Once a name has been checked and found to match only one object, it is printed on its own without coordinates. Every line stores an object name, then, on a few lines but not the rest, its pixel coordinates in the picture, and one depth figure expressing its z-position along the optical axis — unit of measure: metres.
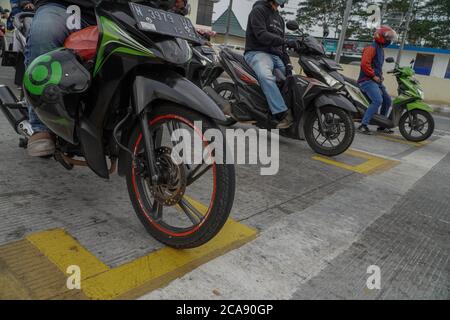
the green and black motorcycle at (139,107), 1.92
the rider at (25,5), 3.15
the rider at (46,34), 2.36
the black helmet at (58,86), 2.17
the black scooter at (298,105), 4.46
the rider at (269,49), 4.46
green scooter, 6.32
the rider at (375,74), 6.36
